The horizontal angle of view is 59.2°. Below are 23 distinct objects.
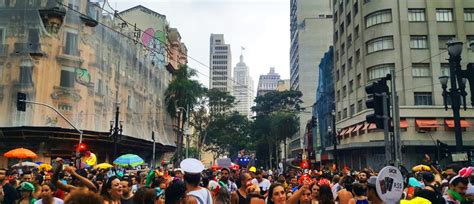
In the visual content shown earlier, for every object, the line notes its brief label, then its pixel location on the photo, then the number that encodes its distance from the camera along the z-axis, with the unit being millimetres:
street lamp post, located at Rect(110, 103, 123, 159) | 26503
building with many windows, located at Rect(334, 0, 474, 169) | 34344
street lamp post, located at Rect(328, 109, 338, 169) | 29228
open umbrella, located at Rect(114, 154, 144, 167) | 20431
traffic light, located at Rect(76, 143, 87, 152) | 21725
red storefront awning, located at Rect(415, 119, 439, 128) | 33688
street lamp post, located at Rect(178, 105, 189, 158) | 47675
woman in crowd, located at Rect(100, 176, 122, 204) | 6086
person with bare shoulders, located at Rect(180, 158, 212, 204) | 5371
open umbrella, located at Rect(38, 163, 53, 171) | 19791
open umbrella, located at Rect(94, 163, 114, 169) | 20072
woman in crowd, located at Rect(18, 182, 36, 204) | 7555
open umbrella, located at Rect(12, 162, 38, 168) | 19884
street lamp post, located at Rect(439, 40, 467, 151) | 12297
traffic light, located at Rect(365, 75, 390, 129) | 8109
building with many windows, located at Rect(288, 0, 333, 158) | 79750
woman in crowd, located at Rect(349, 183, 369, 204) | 6250
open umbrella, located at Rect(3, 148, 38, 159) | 19703
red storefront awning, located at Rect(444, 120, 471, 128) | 33312
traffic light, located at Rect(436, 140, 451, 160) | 15974
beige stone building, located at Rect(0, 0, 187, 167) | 27750
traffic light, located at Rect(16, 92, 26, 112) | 20320
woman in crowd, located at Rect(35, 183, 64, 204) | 5203
